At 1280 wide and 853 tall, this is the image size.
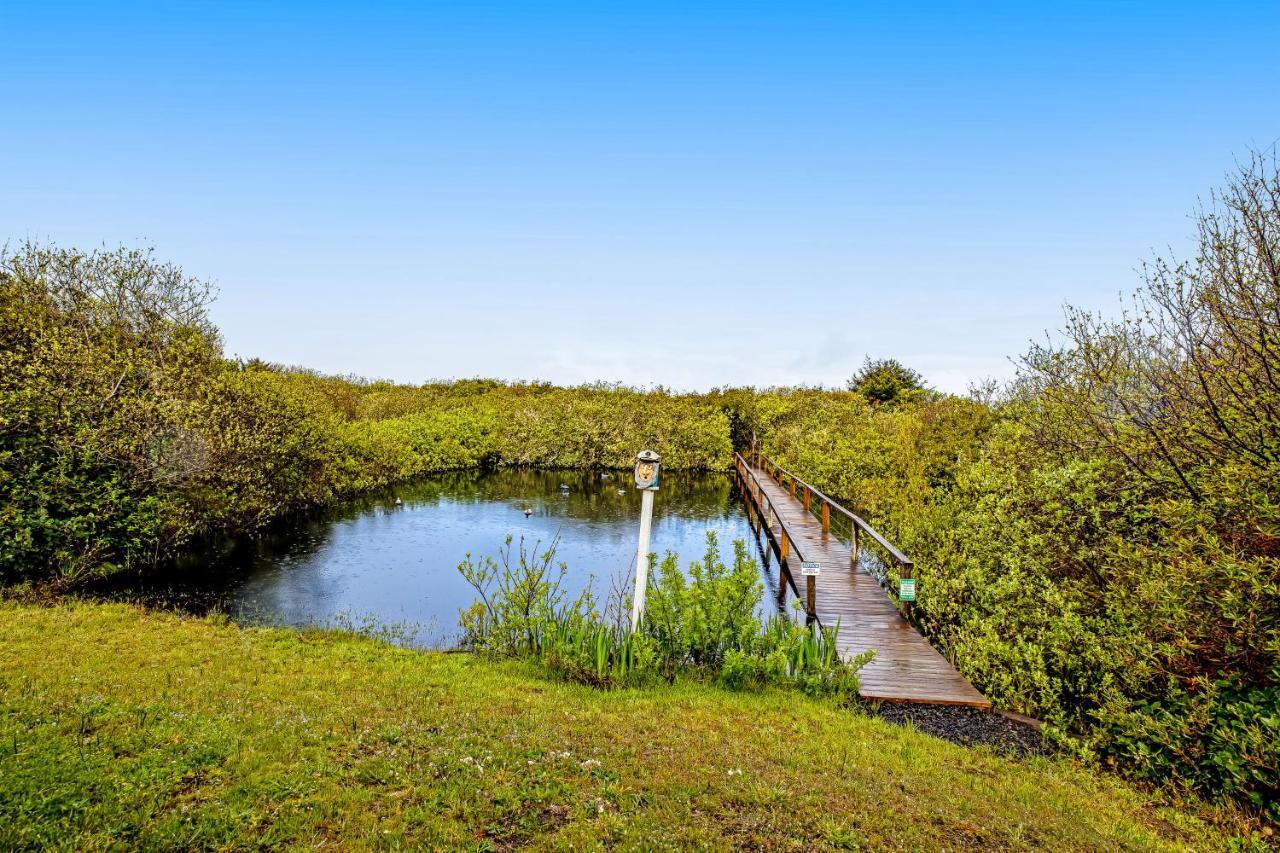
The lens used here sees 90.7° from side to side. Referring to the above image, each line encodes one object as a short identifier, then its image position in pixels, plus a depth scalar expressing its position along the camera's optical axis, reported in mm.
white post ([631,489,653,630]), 8492
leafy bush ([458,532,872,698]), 8078
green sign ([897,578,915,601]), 9641
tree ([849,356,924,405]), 44397
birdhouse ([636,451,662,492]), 8625
